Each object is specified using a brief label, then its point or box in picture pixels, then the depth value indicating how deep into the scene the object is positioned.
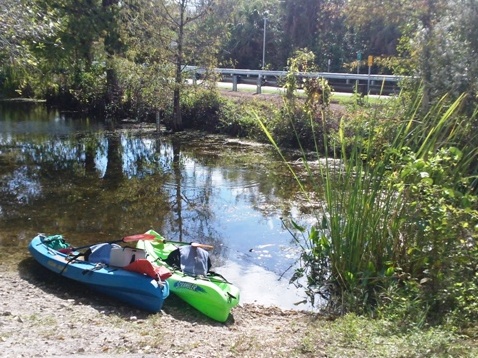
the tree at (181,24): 18.30
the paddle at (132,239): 7.05
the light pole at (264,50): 37.63
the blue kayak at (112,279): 5.93
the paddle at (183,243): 7.29
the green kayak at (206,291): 5.90
